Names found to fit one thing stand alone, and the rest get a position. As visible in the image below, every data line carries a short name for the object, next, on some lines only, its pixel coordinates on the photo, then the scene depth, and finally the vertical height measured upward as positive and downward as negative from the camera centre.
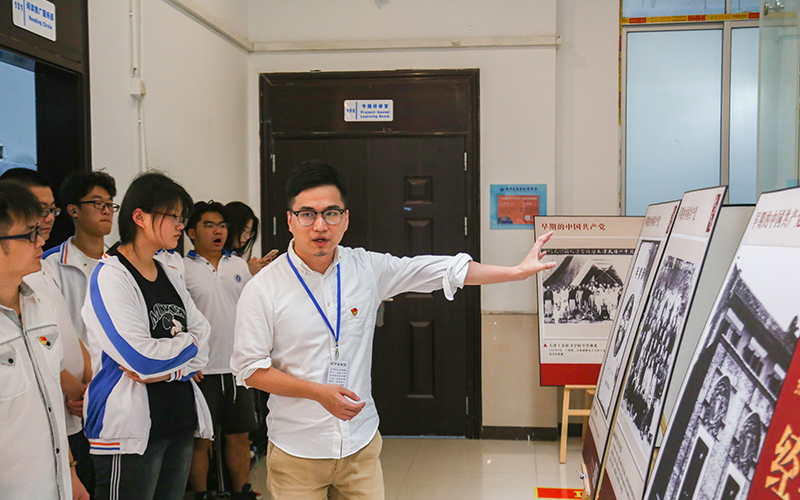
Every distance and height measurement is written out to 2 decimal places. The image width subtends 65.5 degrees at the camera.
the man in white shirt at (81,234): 2.31 -0.02
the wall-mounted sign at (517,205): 4.39 +0.16
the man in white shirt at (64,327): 2.04 -0.34
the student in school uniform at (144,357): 1.92 -0.41
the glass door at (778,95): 2.64 +0.58
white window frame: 4.36 +1.10
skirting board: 4.40 -1.46
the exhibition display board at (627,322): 1.79 -0.30
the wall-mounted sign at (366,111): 4.46 +0.84
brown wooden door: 4.46 -0.06
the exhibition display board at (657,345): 1.30 -0.27
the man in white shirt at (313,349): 1.69 -0.34
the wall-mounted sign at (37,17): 2.30 +0.81
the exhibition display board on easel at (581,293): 3.97 -0.42
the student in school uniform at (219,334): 3.00 -0.52
